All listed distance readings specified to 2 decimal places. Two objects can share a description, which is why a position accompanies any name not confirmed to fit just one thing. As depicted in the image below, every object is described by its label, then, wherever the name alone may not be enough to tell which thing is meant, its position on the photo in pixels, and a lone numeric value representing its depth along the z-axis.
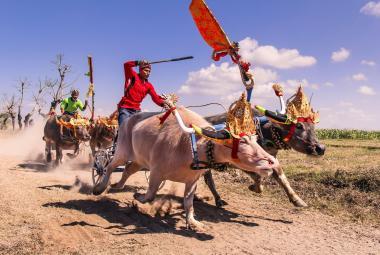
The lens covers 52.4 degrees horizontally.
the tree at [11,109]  46.38
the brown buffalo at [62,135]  12.27
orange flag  6.43
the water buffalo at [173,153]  4.94
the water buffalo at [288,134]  6.75
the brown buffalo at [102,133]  11.78
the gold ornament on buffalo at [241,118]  5.02
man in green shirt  13.11
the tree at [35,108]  37.95
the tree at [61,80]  40.25
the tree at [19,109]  43.53
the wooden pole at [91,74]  9.50
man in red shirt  7.54
